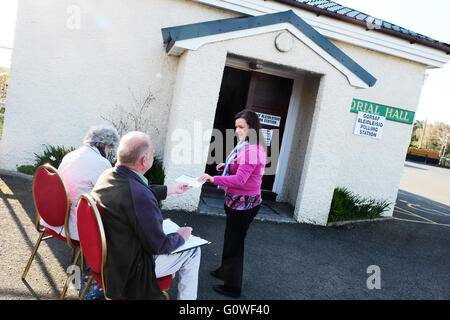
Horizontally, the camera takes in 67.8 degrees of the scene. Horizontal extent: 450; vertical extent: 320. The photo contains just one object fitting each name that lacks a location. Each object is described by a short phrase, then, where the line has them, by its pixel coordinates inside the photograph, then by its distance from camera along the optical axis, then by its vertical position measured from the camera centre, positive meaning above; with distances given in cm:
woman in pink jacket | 313 -60
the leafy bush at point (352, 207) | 652 -119
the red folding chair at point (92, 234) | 201 -82
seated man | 208 -72
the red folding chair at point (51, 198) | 252 -80
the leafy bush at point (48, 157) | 587 -114
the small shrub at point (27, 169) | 602 -145
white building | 554 +83
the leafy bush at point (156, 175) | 568 -107
